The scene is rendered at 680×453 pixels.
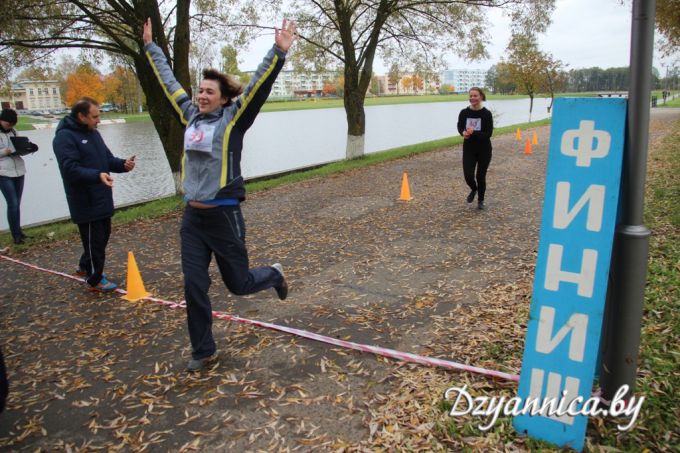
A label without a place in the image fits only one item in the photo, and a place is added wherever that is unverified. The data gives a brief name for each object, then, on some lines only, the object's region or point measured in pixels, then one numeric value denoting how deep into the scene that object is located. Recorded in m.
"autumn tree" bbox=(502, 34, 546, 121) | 35.36
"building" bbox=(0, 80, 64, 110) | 106.74
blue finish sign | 2.53
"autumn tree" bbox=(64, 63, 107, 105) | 68.34
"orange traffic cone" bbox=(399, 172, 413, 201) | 10.32
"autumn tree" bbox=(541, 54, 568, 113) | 37.51
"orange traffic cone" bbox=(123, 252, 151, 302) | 5.60
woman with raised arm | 3.66
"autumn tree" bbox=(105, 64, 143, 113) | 72.50
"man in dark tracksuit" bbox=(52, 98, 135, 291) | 5.35
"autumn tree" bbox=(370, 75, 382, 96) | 147.30
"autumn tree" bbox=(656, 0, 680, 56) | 18.31
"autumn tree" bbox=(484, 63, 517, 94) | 38.35
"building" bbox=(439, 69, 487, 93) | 192.38
